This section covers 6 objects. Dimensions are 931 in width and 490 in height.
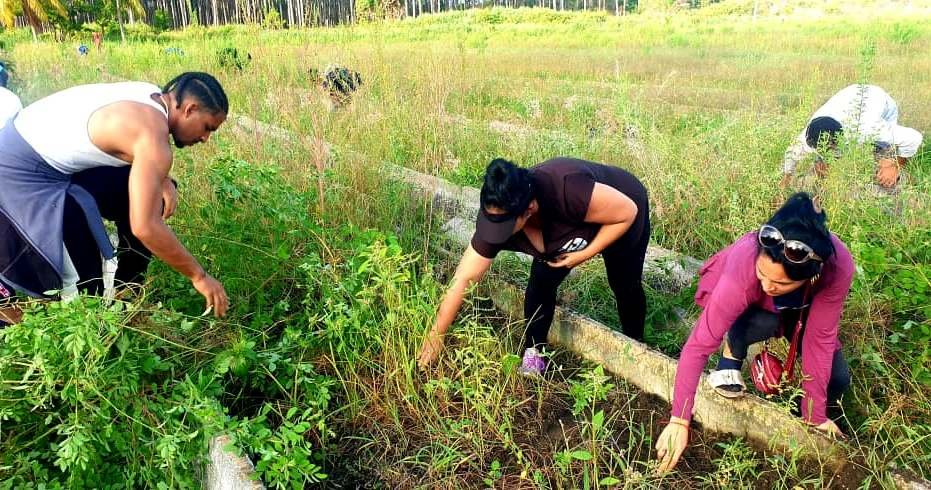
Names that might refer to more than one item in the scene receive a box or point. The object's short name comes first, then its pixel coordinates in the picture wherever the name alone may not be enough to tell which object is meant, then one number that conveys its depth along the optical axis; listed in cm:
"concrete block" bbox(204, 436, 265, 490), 181
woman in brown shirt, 208
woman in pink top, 176
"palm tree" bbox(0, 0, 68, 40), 1759
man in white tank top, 197
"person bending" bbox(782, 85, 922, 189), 356
